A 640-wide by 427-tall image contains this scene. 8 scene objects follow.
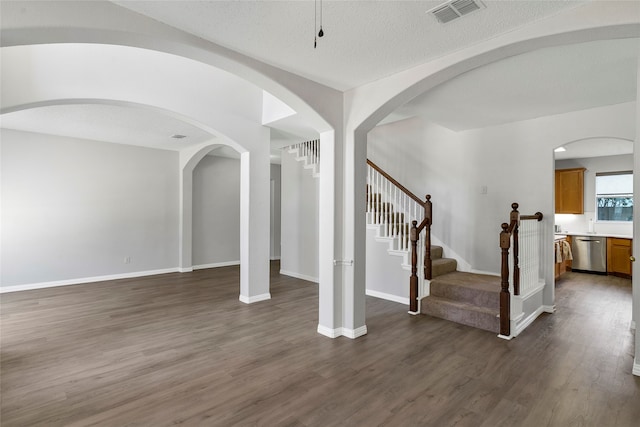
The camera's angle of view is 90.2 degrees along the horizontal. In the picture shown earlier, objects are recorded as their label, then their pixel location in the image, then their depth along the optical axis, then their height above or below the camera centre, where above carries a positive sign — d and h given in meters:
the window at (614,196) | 7.06 +0.39
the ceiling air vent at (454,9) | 2.05 +1.36
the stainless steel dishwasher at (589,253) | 6.97 -0.90
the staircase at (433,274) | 3.95 -0.95
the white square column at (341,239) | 3.60 -0.30
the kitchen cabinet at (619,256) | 6.59 -0.91
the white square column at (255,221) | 4.94 -0.12
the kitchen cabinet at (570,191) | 7.51 +0.54
